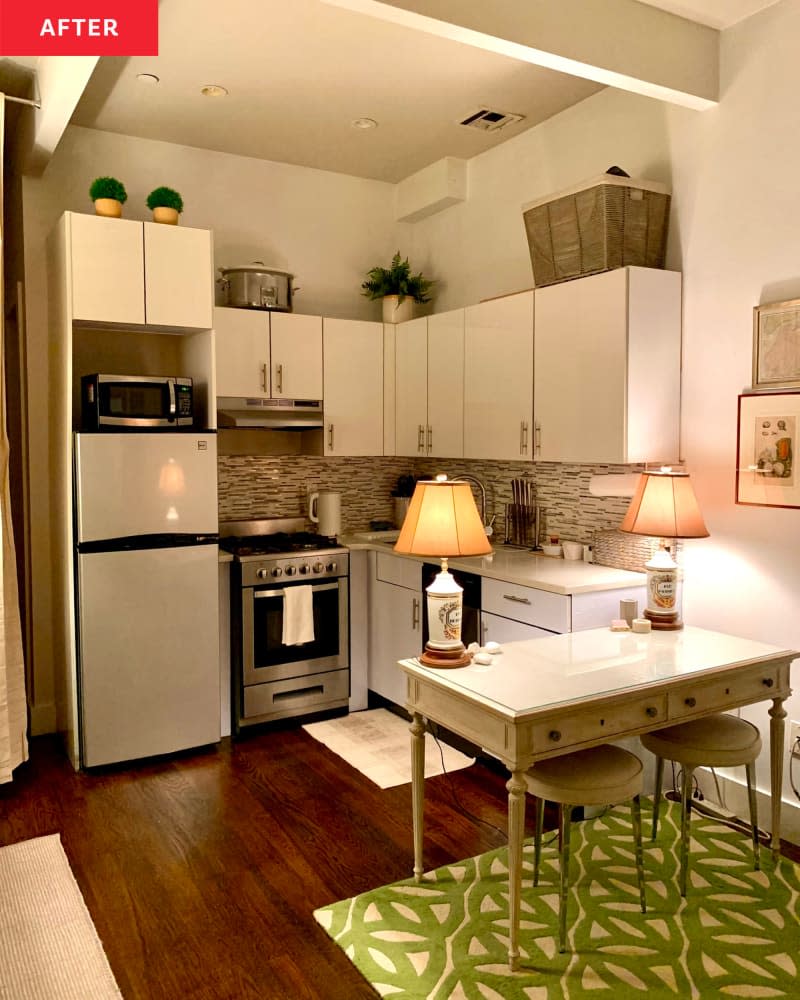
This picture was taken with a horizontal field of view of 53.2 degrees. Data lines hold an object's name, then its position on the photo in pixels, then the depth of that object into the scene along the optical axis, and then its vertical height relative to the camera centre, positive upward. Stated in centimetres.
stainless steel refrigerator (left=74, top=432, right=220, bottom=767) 359 -66
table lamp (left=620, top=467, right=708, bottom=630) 296 -27
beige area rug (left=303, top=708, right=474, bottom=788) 368 -147
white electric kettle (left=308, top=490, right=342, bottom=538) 466 -36
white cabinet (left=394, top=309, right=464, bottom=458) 426 +37
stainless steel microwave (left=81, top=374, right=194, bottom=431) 363 +23
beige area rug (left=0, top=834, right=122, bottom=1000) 224 -149
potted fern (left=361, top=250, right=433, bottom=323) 479 +97
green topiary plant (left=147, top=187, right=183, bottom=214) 378 +120
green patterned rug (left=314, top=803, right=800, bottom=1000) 220 -146
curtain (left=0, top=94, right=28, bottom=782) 343 -89
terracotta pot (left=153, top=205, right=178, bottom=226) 378 +113
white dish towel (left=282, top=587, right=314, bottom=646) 414 -86
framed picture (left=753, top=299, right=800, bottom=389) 293 +39
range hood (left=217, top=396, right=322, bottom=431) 424 +22
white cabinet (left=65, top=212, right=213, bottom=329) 355 +82
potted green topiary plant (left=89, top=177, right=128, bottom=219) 365 +118
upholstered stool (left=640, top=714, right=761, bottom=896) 260 -98
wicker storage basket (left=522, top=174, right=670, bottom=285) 325 +95
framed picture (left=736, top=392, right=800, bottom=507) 295 +0
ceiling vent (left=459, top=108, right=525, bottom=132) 396 +167
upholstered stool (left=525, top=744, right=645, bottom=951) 229 -97
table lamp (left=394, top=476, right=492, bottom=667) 252 -28
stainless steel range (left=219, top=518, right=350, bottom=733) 407 -94
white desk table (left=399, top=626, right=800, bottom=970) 223 -73
